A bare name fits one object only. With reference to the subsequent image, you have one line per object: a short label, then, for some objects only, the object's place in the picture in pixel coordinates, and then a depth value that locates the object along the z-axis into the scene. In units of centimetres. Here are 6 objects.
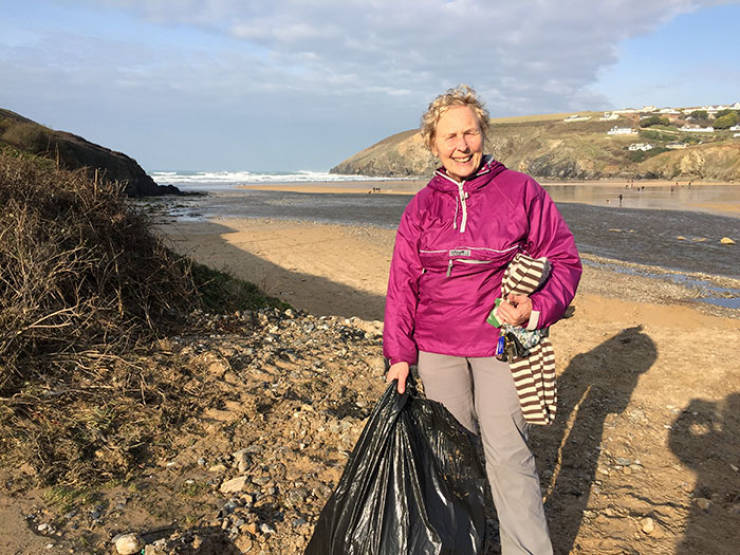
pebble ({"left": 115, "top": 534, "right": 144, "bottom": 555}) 210
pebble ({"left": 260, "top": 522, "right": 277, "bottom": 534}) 235
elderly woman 192
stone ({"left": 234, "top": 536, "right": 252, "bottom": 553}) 227
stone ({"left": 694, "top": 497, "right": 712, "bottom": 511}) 287
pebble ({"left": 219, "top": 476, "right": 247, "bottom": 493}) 260
